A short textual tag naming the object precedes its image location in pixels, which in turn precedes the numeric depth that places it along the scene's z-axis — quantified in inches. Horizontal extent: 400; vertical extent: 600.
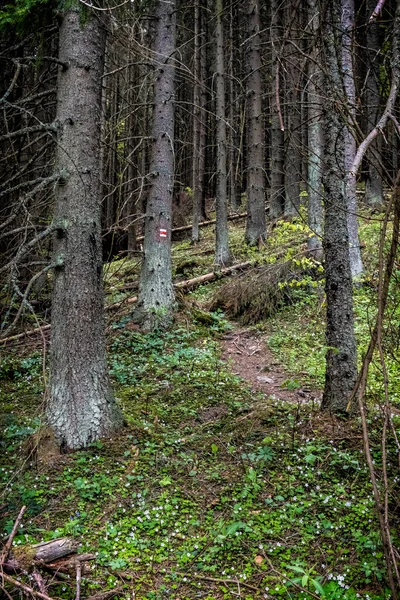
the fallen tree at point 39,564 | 119.3
